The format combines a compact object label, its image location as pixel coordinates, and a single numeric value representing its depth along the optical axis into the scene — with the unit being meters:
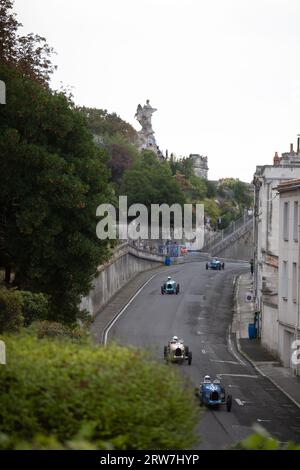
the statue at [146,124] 179.62
